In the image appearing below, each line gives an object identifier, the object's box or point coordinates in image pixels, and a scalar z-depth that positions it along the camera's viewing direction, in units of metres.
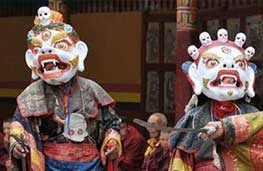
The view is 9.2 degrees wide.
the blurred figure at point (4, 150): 14.24
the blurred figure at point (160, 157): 13.42
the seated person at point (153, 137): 13.79
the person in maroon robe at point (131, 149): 14.59
